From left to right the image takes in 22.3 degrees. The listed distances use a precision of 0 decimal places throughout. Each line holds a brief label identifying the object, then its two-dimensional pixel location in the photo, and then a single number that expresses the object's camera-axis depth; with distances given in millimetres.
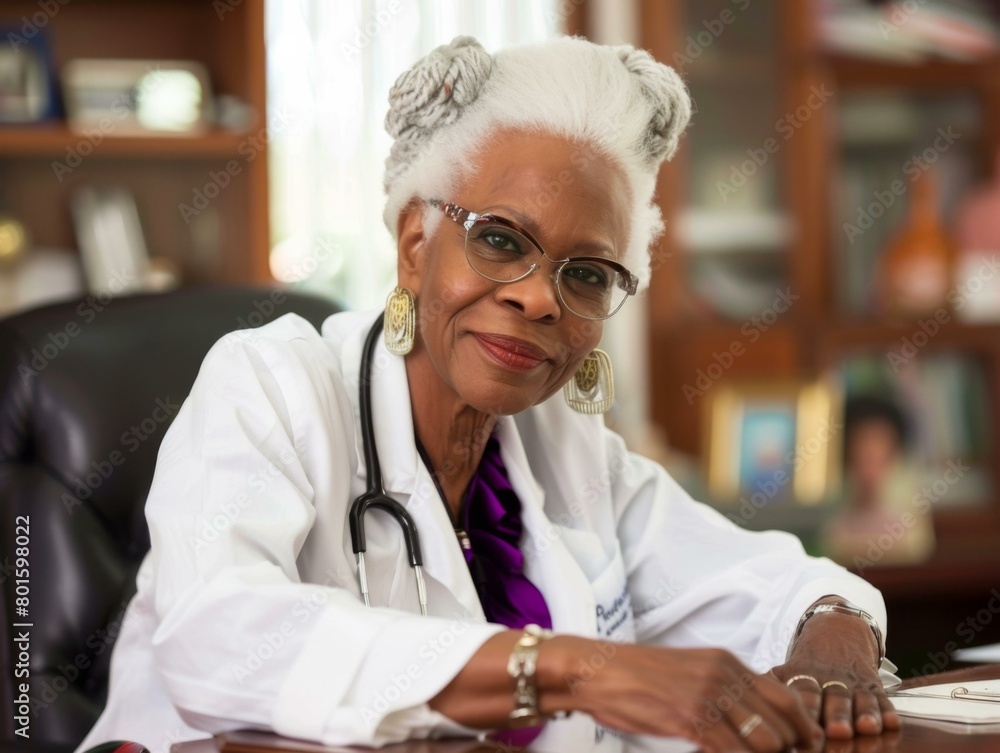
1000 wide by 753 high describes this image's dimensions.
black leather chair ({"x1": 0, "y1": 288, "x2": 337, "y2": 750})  1680
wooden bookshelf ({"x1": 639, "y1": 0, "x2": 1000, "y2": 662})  2850
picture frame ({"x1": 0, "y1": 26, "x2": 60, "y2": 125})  2385
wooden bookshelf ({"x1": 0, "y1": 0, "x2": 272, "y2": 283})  2471
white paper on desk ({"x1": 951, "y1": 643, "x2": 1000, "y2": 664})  1662
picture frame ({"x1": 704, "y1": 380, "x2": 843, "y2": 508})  2823
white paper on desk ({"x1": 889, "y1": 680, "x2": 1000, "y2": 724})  1462
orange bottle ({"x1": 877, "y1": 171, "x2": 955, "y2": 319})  2949
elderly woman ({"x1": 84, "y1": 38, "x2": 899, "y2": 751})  1408
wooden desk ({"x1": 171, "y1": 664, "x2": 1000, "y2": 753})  1383
